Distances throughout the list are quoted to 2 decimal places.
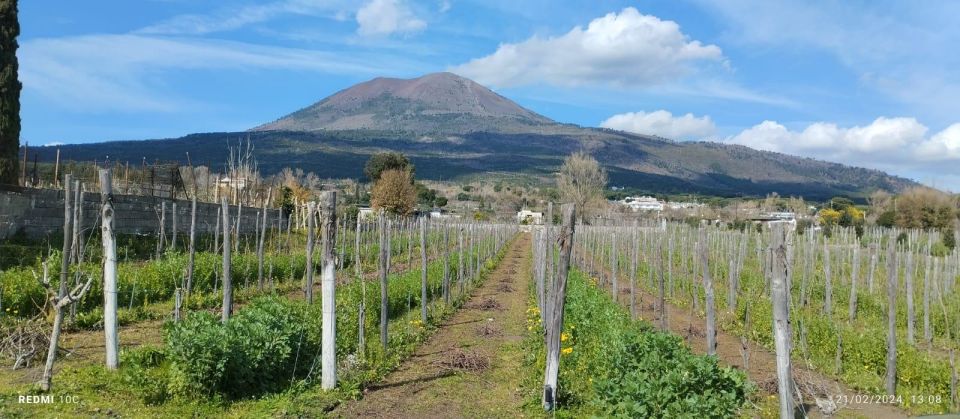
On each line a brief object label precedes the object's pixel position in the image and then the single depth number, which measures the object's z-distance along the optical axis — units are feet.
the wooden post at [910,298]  36.88
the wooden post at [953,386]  26.88
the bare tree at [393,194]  154.92
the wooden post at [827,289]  46.60
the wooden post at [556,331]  24.50
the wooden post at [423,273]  43.52
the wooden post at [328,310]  26.07
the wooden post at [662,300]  38.09
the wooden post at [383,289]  33.86
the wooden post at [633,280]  44.32
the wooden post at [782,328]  17.24
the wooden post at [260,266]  51.54
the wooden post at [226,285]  32.18
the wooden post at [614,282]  52.79
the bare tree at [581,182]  171.73
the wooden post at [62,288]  23.08
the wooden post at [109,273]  26.20
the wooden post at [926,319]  44.01
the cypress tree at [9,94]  57.72
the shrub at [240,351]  22.95
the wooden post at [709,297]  27.71
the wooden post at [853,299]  47.47
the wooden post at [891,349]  29.45
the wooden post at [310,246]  30.78
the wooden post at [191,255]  37.68
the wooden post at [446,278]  51.93
